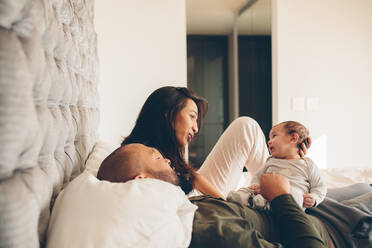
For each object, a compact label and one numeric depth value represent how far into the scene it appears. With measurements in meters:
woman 1.26
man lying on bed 0.76
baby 1.24
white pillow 0.61
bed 0.51
